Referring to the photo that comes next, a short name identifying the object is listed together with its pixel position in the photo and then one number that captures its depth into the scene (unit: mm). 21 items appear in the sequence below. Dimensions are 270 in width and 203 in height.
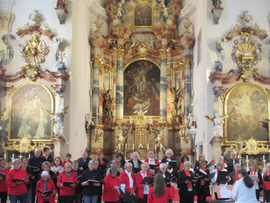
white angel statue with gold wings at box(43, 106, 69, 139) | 17016
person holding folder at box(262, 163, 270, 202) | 11500
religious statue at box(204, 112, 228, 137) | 16438
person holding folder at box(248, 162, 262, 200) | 11356
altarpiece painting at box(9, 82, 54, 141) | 17875
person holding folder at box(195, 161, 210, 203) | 11812
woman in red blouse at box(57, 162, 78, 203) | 9758
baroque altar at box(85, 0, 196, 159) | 22188
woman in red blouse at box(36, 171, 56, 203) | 9453
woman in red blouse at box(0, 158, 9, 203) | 11062
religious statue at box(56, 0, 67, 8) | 18047
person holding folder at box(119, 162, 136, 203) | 9391
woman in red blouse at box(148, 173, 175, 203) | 7516
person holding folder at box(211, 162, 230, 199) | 11141
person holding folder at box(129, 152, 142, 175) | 10328
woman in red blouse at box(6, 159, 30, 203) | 10047
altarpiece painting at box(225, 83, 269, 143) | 17016
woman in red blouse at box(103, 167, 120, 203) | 9375
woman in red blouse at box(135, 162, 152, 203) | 9523
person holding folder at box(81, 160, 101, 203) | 9594
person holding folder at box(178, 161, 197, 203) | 10623
